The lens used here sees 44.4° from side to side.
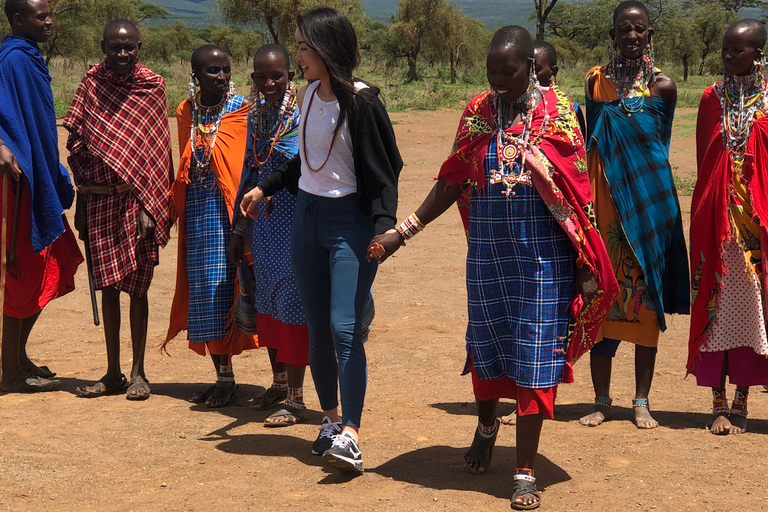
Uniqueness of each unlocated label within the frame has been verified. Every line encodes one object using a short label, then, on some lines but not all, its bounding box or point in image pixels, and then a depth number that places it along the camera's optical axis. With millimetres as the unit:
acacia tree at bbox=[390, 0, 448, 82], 42250
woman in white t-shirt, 4223
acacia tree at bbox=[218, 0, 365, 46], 28234
